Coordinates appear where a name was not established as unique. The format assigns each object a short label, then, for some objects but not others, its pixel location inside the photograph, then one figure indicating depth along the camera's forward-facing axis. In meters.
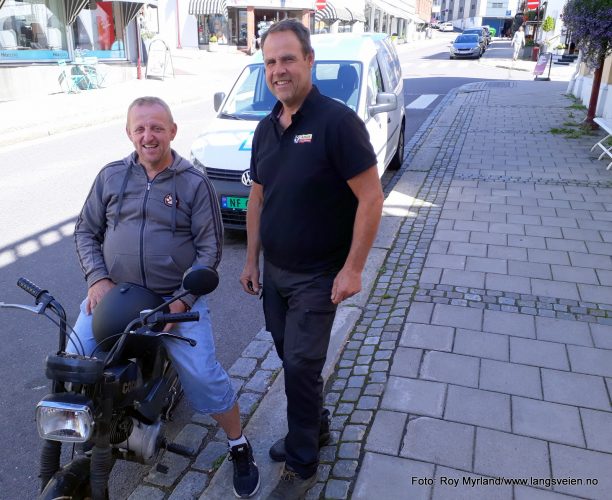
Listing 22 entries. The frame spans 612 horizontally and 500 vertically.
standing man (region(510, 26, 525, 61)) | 30.33
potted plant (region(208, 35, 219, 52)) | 35.53
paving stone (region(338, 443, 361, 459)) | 2.80
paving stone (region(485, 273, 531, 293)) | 4.56
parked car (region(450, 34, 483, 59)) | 33.84
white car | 5.56
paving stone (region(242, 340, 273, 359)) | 3.85
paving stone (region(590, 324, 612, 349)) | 3.73
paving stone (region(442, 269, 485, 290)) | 4.68
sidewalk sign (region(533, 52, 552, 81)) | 22.11
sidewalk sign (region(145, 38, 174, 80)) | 20.58
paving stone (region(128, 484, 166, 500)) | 2.63
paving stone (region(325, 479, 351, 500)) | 2.57
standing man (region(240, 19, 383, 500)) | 2.25
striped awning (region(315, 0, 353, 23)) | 43.30
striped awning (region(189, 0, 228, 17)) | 34.81
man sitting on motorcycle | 2.54
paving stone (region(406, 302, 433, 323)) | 4.11
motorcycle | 1.87
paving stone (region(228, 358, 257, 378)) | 3.63
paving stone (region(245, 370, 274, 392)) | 3.47
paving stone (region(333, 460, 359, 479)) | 2.69
